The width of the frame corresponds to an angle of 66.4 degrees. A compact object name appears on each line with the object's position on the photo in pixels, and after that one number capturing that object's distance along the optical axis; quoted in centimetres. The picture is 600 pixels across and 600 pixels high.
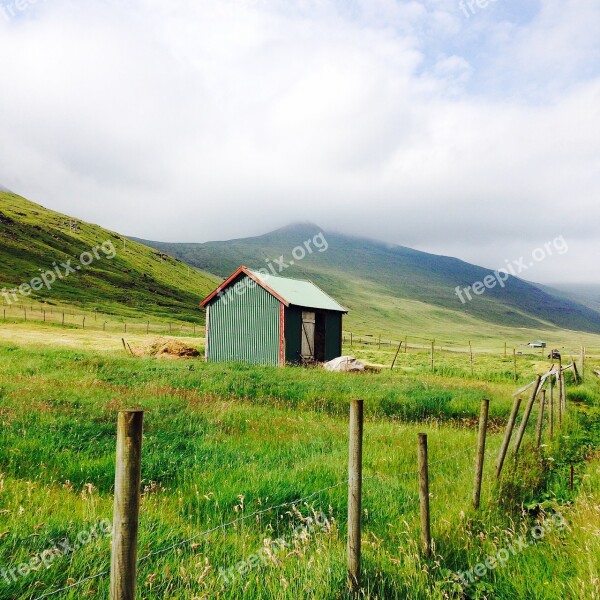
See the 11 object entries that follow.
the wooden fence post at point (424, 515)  491
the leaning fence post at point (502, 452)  731
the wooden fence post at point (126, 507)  256
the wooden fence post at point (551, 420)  1094
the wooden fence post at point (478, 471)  623
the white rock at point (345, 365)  2845
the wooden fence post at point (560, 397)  1256
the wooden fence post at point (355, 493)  407
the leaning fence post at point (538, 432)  966
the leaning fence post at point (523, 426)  834
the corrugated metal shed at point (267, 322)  3006
